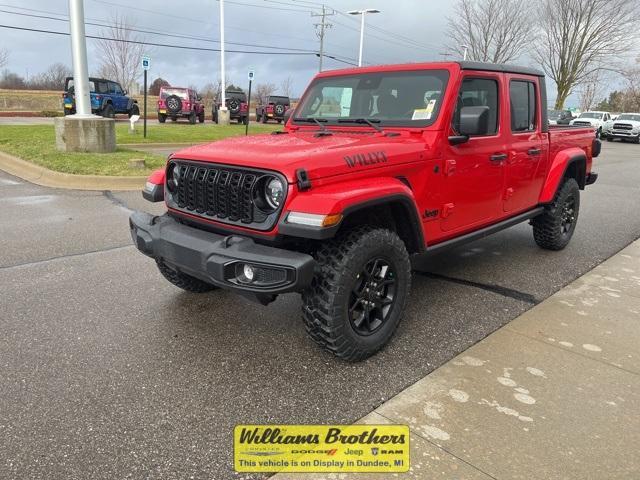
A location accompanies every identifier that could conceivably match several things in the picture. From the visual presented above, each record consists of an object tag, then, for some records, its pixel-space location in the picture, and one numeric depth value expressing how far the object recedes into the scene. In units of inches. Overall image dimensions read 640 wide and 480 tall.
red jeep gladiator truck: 106.7
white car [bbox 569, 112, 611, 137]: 1189.1
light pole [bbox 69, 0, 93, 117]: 393.4
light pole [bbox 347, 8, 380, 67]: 1263.5
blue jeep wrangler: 839.7
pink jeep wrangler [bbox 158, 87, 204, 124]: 952.3
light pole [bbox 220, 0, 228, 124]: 1002.1
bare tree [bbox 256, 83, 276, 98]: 2497.3
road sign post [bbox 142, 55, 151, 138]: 545.6
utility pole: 1519.4
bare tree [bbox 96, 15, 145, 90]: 1589.6
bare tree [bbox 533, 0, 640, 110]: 1300.4
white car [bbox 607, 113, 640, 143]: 1132.5
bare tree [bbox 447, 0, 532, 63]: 1206.3
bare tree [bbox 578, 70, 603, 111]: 2340.1
